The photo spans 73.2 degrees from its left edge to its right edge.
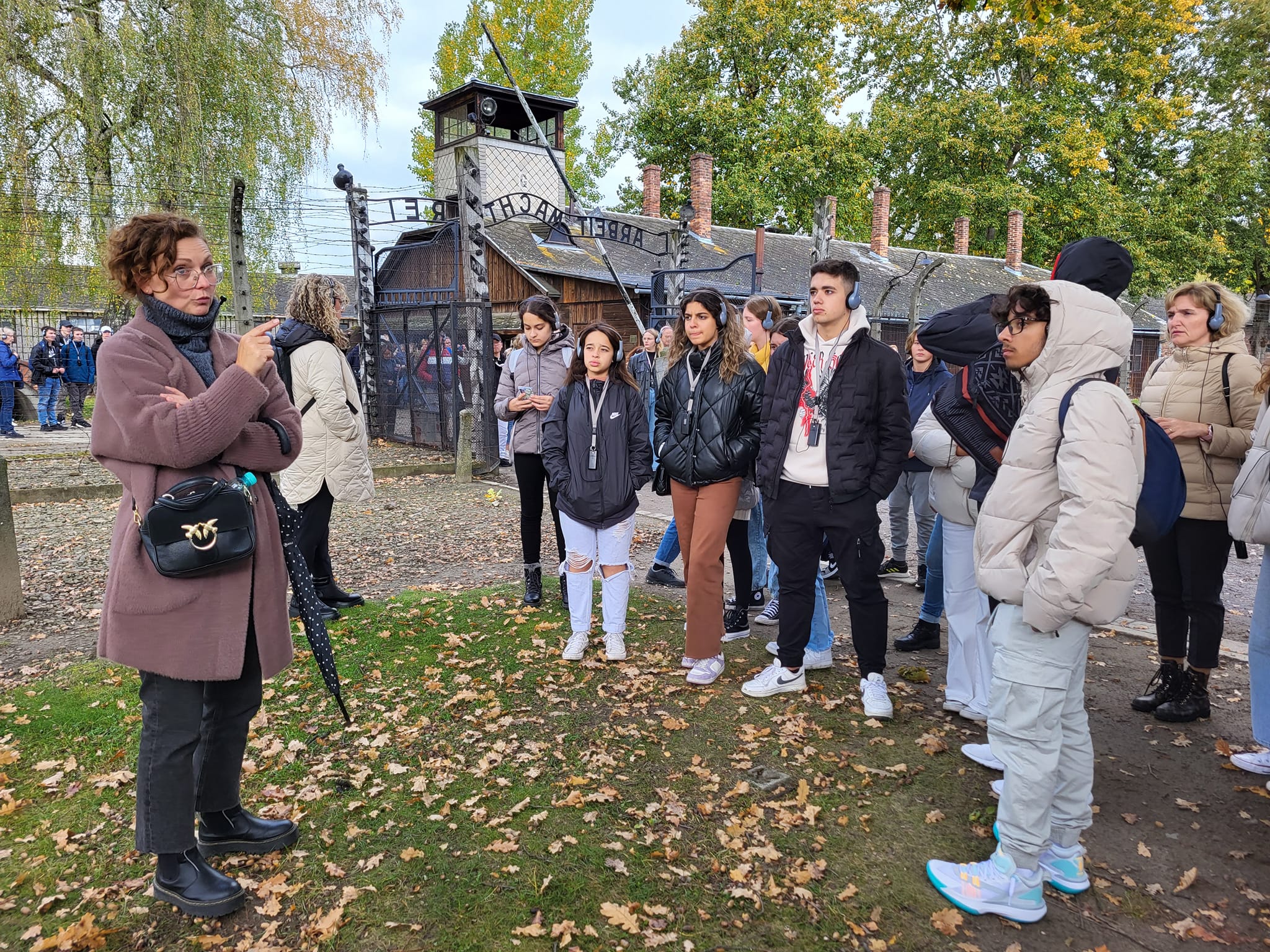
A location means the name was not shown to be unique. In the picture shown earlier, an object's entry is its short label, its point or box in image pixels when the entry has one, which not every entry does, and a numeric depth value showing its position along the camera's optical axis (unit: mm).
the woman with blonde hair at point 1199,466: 4344
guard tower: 25328
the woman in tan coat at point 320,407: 5719
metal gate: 13281
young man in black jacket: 4301
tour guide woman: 2684
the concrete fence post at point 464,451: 12617
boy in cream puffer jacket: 2709
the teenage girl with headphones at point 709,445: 4812
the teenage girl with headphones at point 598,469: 5059
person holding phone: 5984
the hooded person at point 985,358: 3107
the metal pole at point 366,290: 16078
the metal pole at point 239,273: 11500
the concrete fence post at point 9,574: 5996
